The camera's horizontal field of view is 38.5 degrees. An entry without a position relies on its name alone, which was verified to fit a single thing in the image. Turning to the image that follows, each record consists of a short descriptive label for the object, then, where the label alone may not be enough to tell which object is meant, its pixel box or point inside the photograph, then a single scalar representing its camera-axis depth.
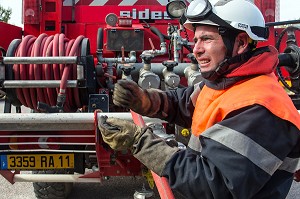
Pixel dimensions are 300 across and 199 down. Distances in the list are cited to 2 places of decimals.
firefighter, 1.62
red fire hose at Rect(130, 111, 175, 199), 1.89
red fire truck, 3.04
